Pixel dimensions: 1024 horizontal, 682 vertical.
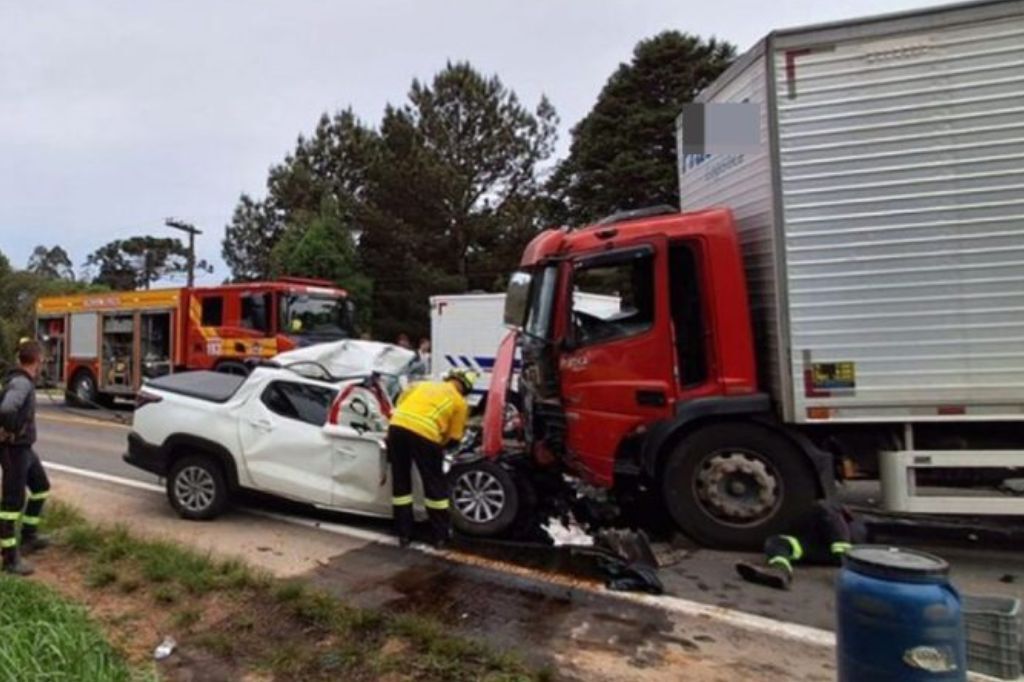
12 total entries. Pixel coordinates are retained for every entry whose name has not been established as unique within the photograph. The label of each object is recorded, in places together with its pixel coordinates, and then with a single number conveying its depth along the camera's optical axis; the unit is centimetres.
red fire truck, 1496
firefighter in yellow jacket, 609
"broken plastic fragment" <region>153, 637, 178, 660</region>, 406
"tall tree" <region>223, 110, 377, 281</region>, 3812
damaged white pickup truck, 650
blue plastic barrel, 251
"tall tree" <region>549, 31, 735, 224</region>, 2759
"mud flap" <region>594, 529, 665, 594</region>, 515
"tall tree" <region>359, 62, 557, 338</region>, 3219
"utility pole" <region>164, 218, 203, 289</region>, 4156
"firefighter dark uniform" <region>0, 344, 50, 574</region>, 541
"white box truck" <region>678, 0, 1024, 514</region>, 541
